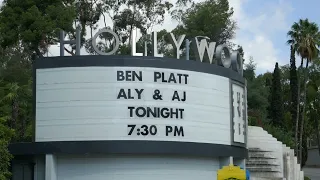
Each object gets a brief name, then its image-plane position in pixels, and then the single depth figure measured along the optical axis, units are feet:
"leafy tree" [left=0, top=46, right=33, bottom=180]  98.32
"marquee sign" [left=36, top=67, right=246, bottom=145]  92.07
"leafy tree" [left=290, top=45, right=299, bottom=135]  244.09
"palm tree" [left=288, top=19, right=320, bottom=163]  231.91
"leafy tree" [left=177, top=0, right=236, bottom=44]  248.11
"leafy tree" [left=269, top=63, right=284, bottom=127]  228.63
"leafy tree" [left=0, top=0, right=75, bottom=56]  188.75
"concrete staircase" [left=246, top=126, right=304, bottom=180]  134.21
